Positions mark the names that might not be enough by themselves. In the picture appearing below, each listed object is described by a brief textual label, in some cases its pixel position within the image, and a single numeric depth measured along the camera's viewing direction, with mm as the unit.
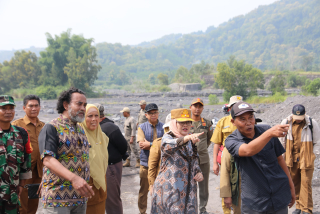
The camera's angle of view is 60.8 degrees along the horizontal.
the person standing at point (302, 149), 4461
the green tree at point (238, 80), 30775
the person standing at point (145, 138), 4438
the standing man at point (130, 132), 7809
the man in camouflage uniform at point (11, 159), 2705
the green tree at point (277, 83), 35156
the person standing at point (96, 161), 3111
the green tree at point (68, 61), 47688
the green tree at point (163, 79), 68875
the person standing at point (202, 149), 4617
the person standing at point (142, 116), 7721
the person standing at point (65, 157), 2283
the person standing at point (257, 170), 2371
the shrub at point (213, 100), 27108
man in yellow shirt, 3043
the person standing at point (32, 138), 3775
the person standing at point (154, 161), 3256
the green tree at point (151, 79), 98700
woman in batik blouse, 2723
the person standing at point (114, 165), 3785
